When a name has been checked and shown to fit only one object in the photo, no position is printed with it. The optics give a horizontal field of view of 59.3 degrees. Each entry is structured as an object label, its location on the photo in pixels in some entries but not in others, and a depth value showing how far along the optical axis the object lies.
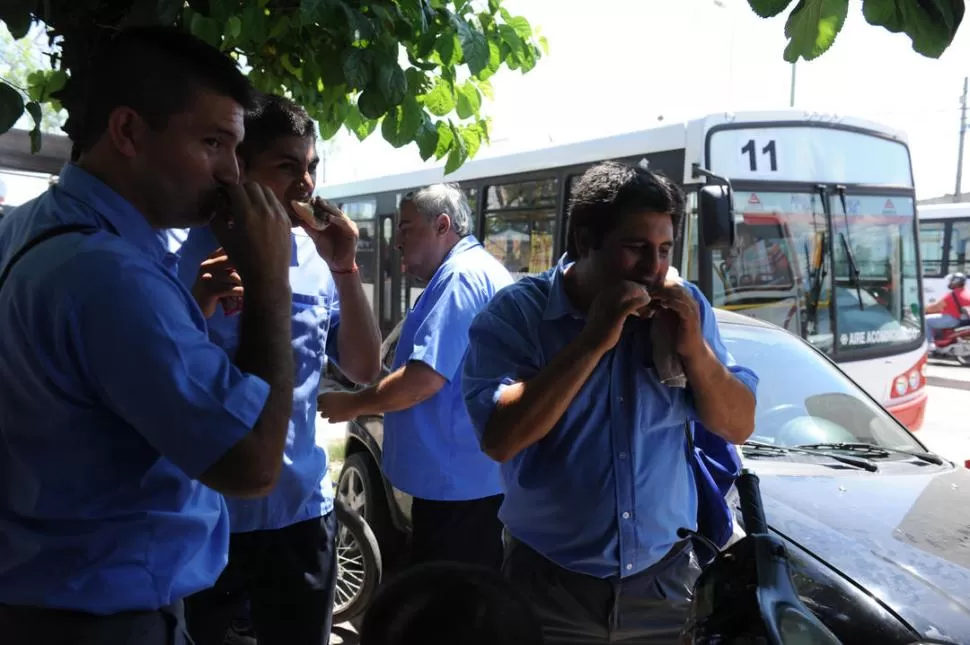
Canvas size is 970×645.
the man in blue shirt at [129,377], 1.32
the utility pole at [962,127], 35.00
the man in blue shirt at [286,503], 2.44
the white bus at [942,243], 16.75
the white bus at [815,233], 6.75
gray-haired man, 3.03
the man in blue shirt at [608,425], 2.04
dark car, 2.36
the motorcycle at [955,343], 15.96
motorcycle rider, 15.77
